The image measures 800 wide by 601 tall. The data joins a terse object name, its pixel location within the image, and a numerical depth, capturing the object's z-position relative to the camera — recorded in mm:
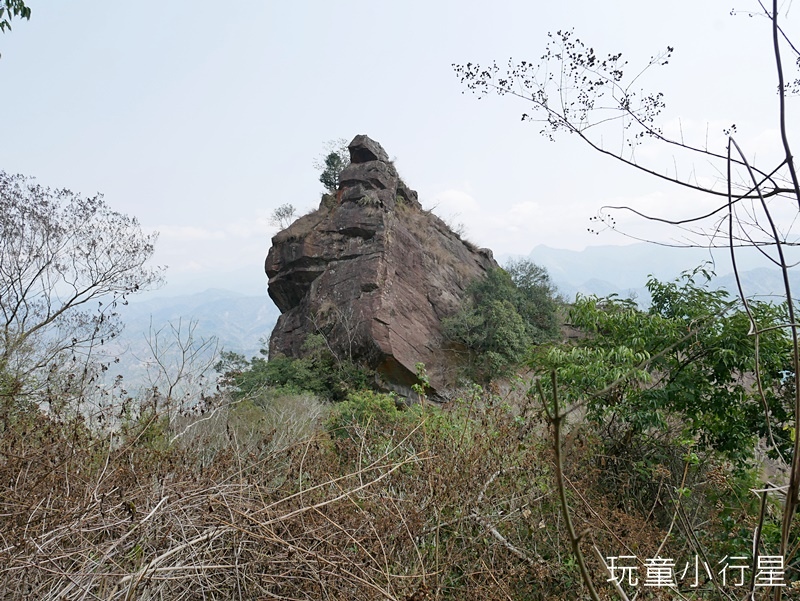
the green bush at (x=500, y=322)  13867
